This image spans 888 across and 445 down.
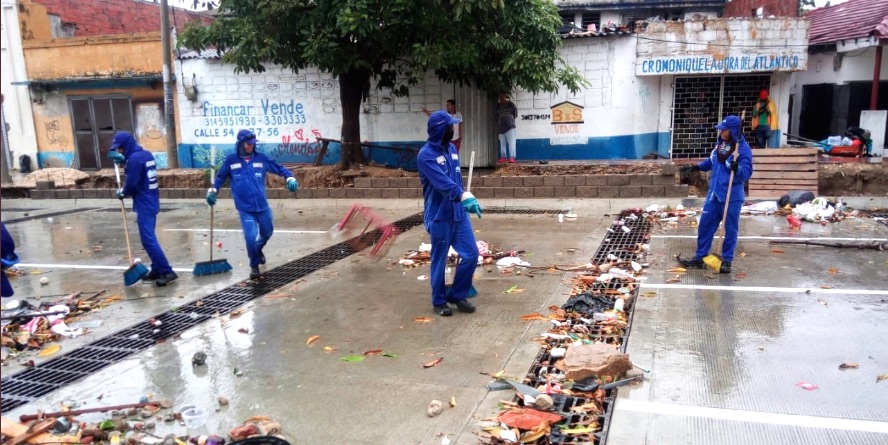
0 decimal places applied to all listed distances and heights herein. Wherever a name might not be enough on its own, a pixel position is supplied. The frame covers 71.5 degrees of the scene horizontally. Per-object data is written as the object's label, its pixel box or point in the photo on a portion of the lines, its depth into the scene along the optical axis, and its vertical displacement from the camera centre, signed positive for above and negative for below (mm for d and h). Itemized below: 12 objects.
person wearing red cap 13852 -28
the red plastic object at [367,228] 8688 -1545
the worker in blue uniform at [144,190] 7027 -630
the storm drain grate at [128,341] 4594 -1800
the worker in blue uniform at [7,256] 5238 -1103
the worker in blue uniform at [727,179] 6801 -689
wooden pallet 11922 -1064
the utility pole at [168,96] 15688 +1014
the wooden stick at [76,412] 4000 -1788
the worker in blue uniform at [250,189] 7348 -681
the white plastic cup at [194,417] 3822 -1747
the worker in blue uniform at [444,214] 5613 -812
